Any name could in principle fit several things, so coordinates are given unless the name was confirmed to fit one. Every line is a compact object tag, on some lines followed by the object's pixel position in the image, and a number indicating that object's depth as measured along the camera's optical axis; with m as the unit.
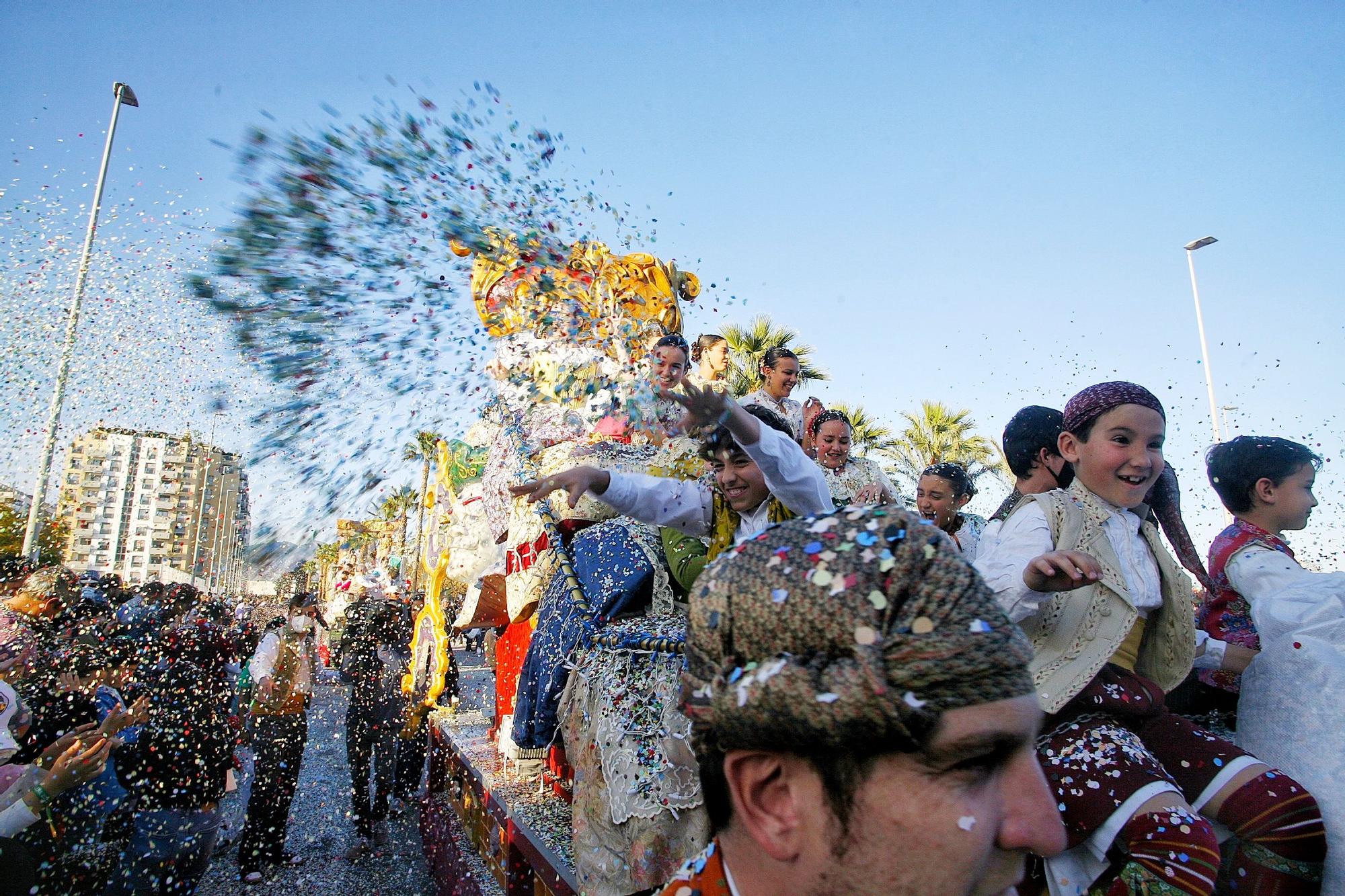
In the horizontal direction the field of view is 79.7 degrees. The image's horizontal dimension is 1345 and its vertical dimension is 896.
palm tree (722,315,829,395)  16.30
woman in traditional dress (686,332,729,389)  5.05
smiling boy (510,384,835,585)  2.38
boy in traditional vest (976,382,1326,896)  1.80
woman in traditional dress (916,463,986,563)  3.78
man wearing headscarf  0.89
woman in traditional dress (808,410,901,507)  4.42
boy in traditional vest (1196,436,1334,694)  2.44
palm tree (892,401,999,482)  21.06
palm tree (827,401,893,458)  18.97
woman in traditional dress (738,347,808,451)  4.89
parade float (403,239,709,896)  2.61
